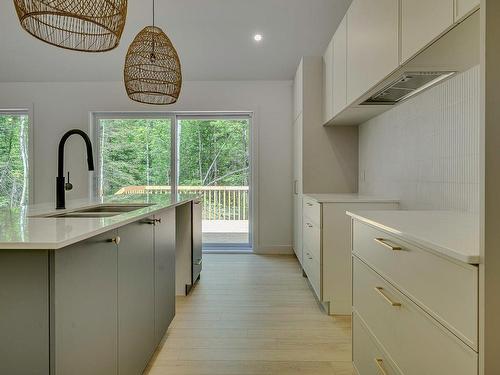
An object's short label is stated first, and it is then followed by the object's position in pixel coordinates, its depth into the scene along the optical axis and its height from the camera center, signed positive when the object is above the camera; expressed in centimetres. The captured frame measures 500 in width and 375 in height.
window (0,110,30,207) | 498 +47
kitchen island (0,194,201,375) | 93 -35
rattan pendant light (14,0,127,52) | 131 +71
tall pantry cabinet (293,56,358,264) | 368 +45
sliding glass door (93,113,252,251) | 495 +44
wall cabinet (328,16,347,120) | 271 +100
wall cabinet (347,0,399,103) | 178 +87
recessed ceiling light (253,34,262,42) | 400 +177
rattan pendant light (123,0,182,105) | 234 +86
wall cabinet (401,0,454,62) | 130 +69
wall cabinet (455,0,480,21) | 114 +62
